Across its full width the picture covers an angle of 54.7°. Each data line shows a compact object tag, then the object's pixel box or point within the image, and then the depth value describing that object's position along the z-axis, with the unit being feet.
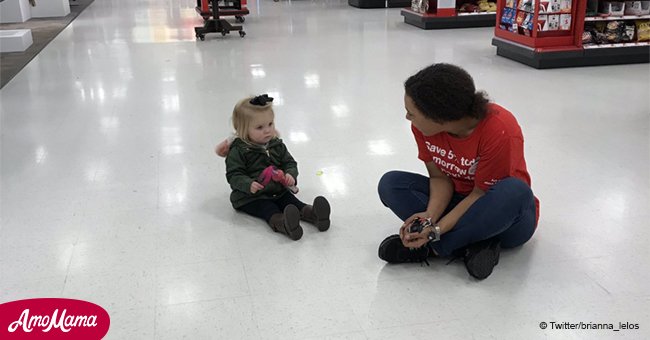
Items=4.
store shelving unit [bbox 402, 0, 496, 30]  31.07
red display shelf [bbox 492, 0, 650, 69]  21.57
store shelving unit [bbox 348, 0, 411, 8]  40.75
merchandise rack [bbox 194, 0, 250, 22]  33.42
